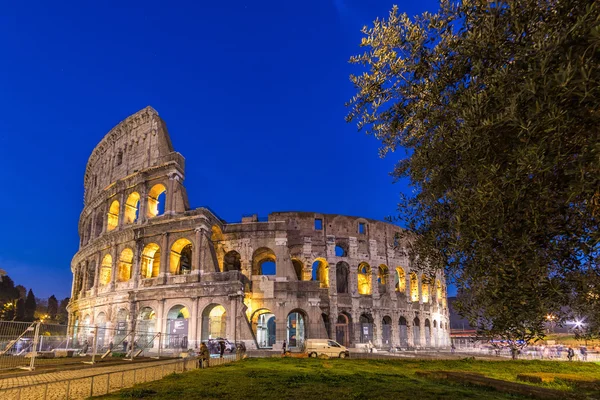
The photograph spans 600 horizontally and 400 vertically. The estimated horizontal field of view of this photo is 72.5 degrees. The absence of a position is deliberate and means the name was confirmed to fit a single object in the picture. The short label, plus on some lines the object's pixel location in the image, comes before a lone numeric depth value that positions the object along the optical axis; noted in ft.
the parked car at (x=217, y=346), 83.87
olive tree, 16.58
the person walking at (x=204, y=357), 58.08
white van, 84.38
